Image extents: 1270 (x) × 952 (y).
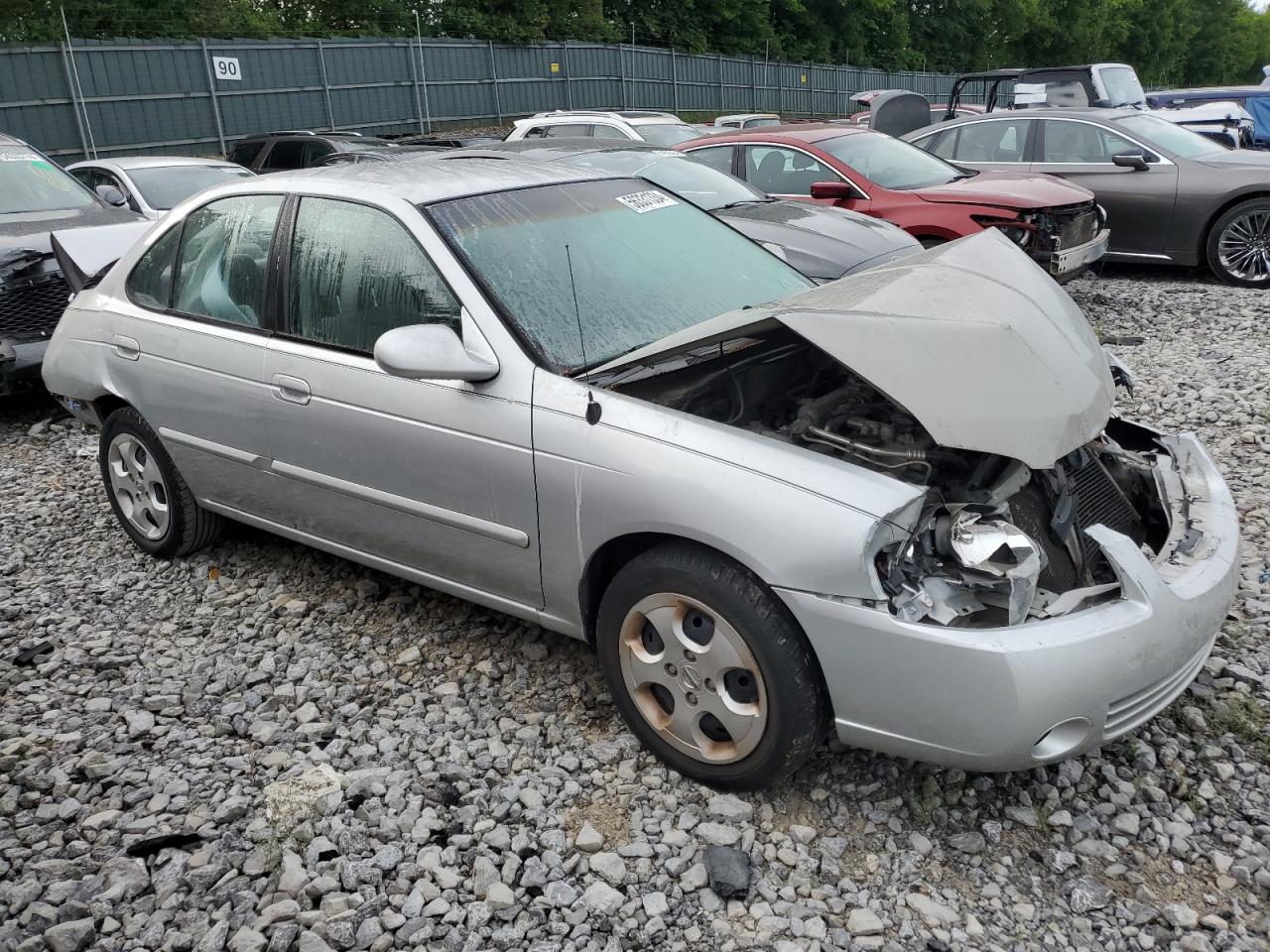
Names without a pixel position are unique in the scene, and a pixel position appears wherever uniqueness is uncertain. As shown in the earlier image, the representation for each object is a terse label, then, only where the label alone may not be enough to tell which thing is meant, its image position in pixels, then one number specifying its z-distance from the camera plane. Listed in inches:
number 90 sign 876.6
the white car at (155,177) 392.2
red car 314.2
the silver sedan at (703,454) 102.0
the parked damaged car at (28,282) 261.9
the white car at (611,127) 491.8
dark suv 562.3
